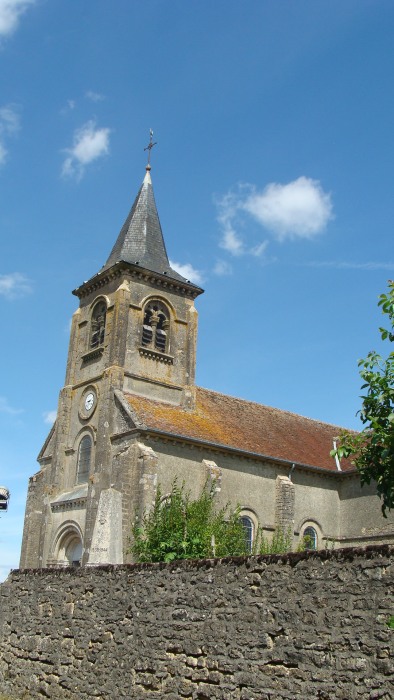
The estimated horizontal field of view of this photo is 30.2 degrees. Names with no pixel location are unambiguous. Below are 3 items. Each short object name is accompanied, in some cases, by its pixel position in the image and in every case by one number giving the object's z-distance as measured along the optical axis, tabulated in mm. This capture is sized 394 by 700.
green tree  10703
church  27438
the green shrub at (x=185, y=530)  19828
